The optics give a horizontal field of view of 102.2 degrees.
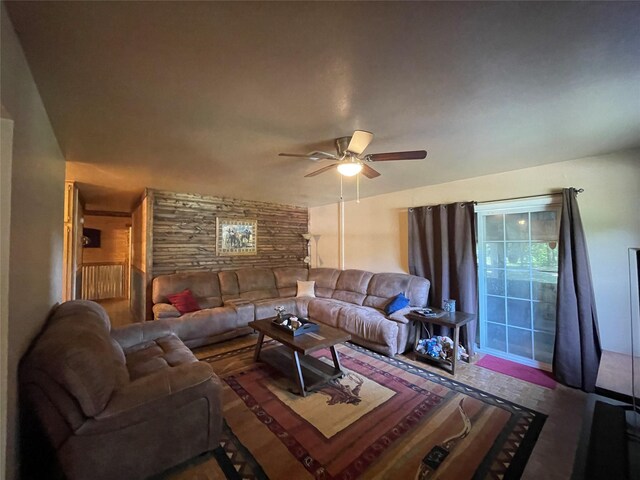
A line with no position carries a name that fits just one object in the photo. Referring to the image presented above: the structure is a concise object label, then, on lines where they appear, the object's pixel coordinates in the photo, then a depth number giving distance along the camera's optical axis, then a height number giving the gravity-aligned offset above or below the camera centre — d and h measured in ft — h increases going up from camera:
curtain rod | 8.96 +1.84
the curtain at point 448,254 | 11.26 -0.45
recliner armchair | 4.49 -3.07
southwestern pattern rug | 5.53 -4.73
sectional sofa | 11.38 -3.11
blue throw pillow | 11.85 -2.76
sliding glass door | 10.04 -1.44
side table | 9.55 -3.03
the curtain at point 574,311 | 8.55 -2.31
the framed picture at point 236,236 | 16.53 +0.64
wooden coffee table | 8.29 -4.26
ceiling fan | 6.58 +2.44
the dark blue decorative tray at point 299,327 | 9.34 -3.05
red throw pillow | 12.58 -2.75
